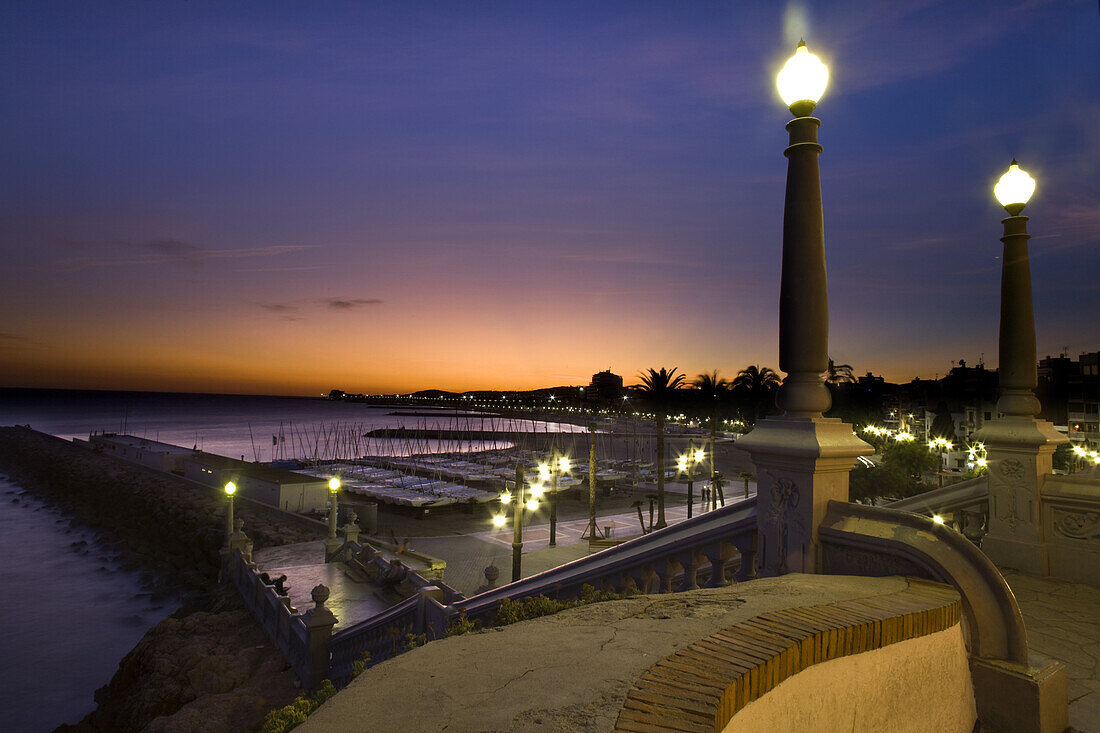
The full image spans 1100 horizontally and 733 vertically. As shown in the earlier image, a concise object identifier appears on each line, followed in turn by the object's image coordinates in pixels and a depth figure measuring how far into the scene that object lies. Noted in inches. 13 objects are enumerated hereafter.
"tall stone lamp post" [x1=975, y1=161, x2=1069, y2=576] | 294.0
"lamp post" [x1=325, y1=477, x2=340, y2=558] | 970.7
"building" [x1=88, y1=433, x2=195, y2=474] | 2404.0
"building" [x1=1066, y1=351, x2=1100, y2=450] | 2390.5
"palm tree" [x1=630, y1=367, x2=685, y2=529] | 1544.0
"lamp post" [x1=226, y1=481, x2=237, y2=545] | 994.7
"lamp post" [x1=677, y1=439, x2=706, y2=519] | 1292.3
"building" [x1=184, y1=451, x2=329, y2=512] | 1558.8
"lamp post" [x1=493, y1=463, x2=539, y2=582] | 676.5
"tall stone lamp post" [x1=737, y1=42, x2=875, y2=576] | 189.6
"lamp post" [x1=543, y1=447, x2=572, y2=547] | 1013.8
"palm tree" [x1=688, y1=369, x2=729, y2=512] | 2751.0
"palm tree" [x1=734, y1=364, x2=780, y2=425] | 2851.9
